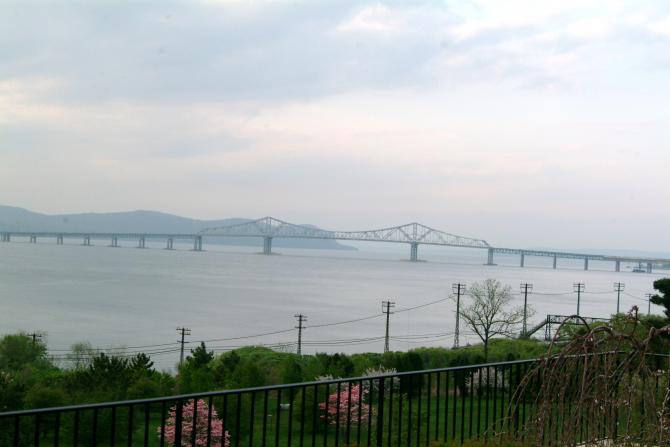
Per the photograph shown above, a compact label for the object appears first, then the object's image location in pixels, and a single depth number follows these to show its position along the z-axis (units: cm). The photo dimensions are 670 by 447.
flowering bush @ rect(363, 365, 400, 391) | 1472
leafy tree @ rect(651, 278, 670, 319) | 2139
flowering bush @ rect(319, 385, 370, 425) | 1138
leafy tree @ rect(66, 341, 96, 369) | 3206
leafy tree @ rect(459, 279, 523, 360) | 4007
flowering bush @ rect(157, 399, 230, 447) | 1041
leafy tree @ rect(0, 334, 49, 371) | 2745
